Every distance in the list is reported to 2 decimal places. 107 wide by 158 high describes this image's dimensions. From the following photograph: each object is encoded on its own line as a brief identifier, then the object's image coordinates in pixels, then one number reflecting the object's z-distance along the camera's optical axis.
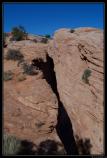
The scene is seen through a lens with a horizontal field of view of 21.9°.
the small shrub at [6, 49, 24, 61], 12.66
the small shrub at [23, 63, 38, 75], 11.08
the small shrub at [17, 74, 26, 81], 10.63
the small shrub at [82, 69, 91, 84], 8.60
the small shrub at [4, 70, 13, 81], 10.73
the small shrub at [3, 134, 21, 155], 6.22
